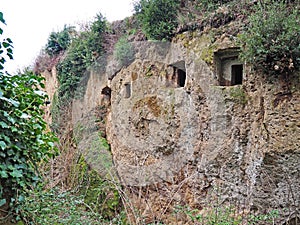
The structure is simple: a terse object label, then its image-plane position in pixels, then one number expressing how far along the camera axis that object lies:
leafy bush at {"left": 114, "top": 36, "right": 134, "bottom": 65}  6.89
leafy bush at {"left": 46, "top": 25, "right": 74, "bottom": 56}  9.25
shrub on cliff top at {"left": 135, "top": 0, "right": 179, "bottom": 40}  5.90
